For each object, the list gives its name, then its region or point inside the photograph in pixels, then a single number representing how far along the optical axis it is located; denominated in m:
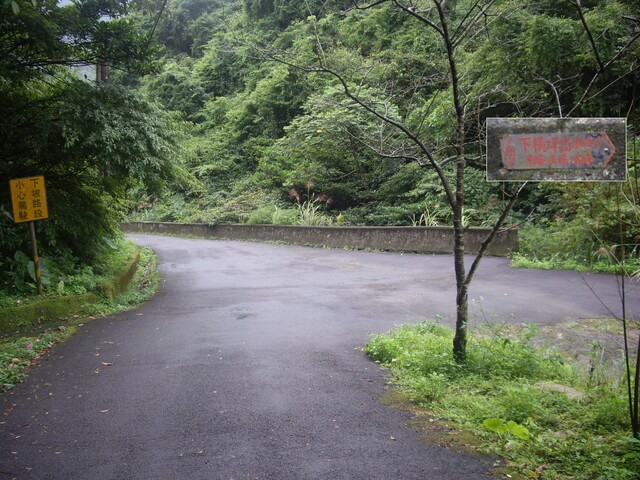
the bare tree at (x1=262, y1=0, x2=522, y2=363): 4.75
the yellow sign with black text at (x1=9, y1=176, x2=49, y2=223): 8.41
